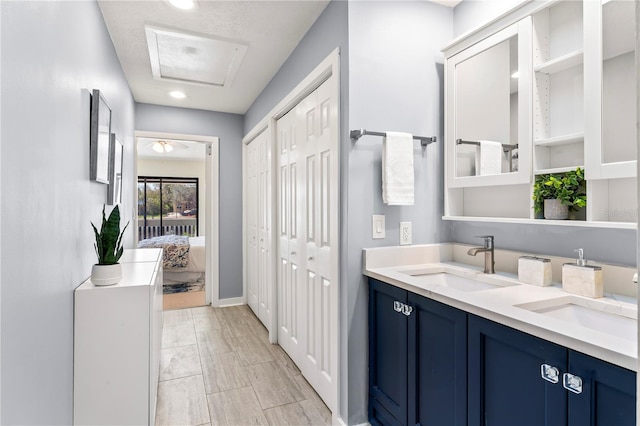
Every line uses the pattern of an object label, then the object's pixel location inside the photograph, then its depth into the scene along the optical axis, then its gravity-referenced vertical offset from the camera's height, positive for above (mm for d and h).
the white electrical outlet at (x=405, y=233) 1949 -112
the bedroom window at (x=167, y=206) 8586 +186
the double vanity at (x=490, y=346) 896 -431
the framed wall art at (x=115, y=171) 2316 +308
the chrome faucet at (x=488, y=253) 1723 -199
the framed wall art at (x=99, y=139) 1820 +410
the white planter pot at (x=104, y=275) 1599 -283
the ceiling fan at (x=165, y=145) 5992 +1206
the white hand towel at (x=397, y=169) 1812 +230
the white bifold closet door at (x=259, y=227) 3355 -148
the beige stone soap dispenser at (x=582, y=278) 1288 -250
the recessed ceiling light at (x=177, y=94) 3572 +1248
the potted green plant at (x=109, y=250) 1613 -174
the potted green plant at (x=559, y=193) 1382 +81
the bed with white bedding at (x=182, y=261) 5617 -767
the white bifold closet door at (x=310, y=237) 2006 -164
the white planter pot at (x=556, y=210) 1445 +13
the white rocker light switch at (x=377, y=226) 1882 -70
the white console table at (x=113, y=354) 1529 -631
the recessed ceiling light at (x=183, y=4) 2014 +1231
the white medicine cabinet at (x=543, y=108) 1272 +467
